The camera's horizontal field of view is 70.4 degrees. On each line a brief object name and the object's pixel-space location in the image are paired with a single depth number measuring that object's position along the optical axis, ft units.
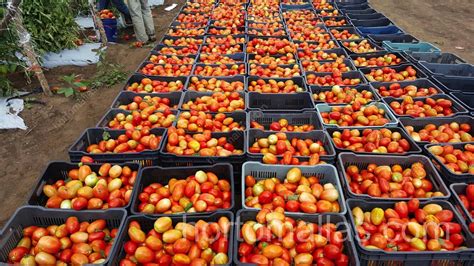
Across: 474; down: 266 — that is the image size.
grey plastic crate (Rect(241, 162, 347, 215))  9.38
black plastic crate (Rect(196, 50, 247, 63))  17.98
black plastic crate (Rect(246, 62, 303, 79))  16.62
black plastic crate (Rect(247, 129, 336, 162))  11.01
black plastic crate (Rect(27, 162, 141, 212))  9.01
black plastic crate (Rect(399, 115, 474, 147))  11.91
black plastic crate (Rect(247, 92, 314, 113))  14.02
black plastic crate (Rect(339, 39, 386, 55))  18.50
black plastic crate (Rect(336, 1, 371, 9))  27.27
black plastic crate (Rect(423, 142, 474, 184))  9.14
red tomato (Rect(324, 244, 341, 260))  7.10
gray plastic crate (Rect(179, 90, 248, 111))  14.06
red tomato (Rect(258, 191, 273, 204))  8.44
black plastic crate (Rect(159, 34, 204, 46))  20.46
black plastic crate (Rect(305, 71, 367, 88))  15.50
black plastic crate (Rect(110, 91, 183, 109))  14.14
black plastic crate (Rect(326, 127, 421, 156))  10.23
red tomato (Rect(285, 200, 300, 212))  8.24
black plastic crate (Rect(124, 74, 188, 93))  15.65
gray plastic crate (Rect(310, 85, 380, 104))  14.43
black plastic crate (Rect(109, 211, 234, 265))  7.49
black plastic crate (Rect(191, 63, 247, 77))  16.63
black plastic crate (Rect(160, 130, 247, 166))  10.17
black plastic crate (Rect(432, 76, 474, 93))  15.07
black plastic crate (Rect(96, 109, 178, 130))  12.56
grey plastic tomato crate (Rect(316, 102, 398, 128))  11.63
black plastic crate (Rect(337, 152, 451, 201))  9.41
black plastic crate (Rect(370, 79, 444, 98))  14.57
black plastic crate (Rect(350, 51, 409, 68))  17.49
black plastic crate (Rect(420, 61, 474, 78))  15.97
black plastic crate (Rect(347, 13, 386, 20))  24.35
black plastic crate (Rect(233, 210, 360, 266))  6.99
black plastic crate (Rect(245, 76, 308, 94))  15.11
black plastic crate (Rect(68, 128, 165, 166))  10.16
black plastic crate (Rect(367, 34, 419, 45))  20.22
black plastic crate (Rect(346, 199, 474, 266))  7.01
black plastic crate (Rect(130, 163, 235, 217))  9.37
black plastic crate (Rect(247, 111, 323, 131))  12.53
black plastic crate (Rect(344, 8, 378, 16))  25.54
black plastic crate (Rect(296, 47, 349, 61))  18.30
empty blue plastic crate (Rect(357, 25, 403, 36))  21.74
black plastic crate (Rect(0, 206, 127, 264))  7.73
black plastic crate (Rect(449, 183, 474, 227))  8.01
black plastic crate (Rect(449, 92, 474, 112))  13.85
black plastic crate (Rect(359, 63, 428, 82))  16.31
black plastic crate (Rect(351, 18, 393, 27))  23.32
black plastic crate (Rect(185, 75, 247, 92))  15.43
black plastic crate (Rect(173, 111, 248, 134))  12.55
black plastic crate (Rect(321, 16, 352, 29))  24.09
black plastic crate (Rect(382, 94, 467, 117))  12.58
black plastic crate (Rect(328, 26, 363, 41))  21.31
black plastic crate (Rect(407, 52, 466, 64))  17.36
